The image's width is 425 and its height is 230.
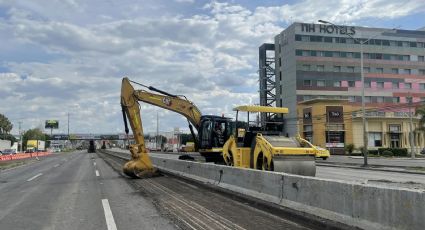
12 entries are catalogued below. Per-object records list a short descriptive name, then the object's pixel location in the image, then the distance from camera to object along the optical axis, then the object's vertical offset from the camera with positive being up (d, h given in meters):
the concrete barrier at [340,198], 6.70 -0.96
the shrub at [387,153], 63.62 -0.71
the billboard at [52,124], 177.00 +9.65
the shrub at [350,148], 71.95 +0.01
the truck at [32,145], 104.25 +0.93
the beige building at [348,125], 80.00 +4.16
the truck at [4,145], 110.46 +1.04
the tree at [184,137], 144.25 +3.68
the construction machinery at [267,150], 15.70 -0.06
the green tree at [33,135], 181.74 +5.74
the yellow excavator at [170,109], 21.30 +1.27
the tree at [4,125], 157.60 +8.30
